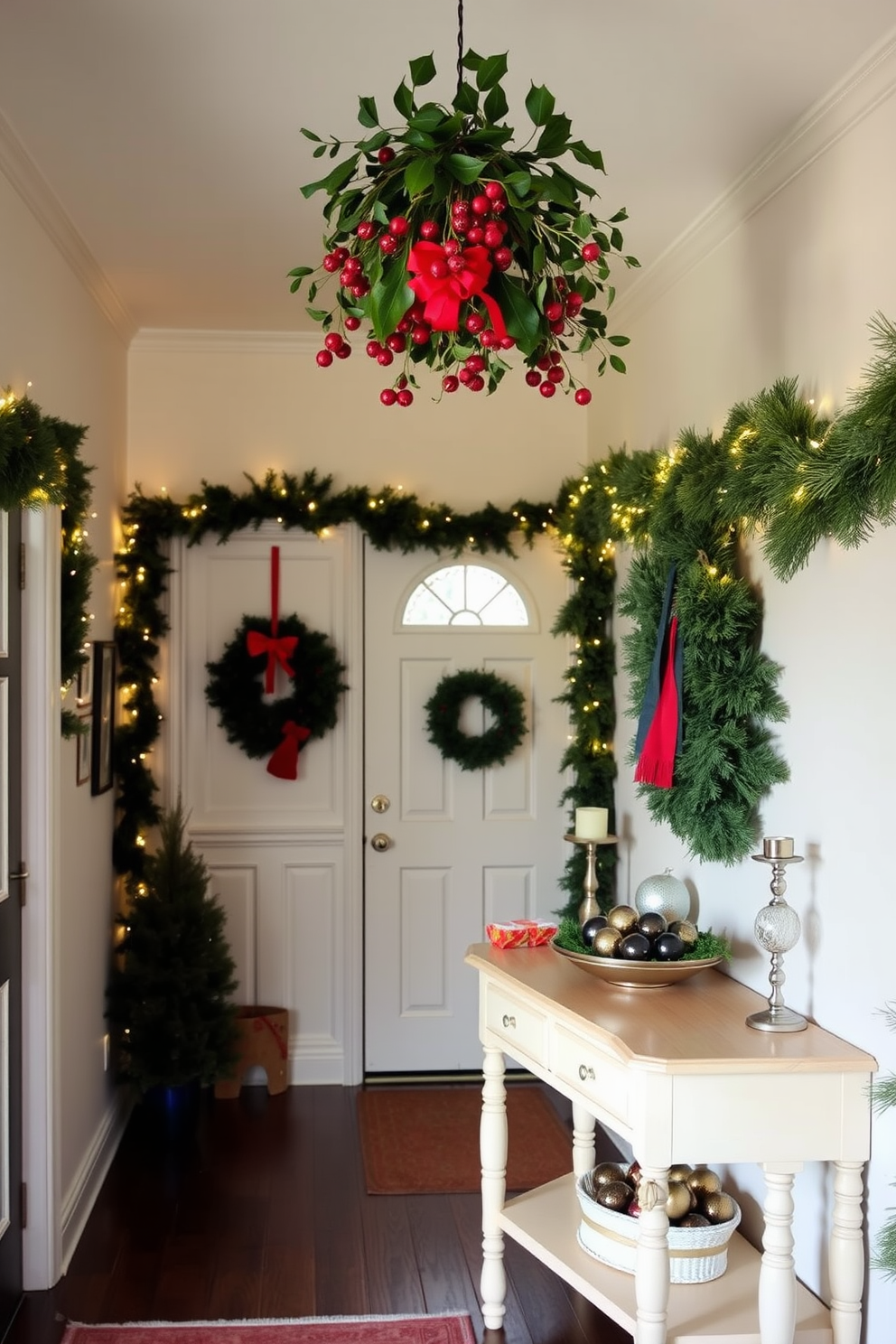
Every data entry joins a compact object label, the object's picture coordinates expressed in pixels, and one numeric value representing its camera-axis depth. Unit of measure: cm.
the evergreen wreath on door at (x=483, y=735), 479
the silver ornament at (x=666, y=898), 315
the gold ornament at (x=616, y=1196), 280
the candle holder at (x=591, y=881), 371
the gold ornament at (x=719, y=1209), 275
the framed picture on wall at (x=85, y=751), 382
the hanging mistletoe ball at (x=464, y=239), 189
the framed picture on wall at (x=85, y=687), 384
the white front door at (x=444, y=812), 485
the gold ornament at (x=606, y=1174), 292
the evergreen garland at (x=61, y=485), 267
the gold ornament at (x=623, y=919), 294
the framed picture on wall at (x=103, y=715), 410
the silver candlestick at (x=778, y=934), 256
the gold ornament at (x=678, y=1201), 273
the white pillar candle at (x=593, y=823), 391
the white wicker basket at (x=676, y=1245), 268
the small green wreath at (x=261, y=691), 469
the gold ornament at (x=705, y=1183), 281
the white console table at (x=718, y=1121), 235
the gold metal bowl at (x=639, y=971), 281
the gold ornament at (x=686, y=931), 292
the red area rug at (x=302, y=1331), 289
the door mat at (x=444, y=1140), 384
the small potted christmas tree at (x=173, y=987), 415
